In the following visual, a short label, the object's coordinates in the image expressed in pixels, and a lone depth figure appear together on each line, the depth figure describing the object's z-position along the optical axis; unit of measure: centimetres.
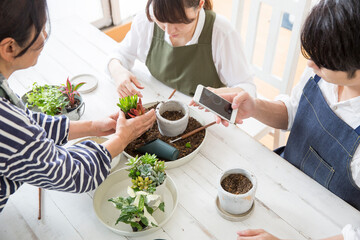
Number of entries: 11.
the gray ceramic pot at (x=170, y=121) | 108
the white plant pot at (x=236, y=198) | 88
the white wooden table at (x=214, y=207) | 91
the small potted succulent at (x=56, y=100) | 117
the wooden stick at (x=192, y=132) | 111
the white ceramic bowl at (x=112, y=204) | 91
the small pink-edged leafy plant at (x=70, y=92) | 122
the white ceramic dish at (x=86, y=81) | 137
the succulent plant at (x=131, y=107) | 110
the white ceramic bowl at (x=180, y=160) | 105
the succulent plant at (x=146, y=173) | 87
